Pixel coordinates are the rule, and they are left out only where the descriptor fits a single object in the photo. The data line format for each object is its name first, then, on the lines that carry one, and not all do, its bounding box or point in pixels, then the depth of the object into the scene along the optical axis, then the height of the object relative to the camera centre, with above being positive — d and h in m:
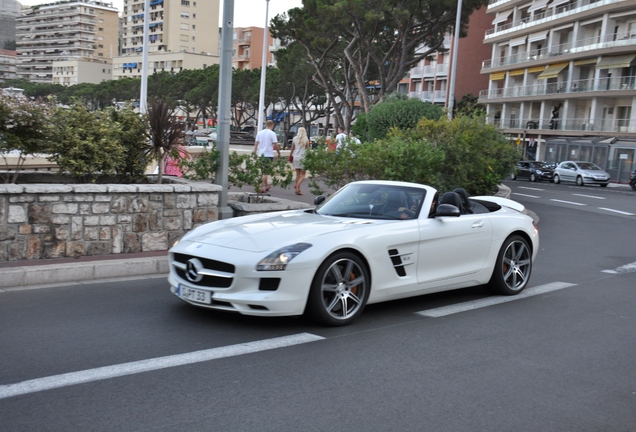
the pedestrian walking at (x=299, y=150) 17.70 -0.65
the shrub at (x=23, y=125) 8.80 -0.25
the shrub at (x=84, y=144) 9.34 -0.46
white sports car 6.02 -1.19
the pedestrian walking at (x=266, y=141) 15.94 -0.43
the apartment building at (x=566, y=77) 53.59 +5.98
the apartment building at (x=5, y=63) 196.00 +11.47
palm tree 10.11 -0.17
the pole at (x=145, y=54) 25.48 +2.23
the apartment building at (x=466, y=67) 80.12 +8.02
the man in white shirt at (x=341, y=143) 12.91 -0.28
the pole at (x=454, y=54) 33.03 +3.86
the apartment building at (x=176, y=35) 132.88 +16.48
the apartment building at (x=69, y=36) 188.12 +20.14
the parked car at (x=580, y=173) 44.19 -1.86
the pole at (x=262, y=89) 34.19 +1.67
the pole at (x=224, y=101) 10.60 +0.27
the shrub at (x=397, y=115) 23.58 +0.60
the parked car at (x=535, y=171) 47.62 -2.01
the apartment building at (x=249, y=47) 122.88 +13.22
